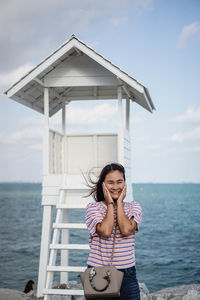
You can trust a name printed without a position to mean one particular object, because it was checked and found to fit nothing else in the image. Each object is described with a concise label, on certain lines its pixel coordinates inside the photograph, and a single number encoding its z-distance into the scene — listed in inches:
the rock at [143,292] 384.6
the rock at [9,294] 385.4
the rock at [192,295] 389.1
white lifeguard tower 344.8
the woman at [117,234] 132.4
